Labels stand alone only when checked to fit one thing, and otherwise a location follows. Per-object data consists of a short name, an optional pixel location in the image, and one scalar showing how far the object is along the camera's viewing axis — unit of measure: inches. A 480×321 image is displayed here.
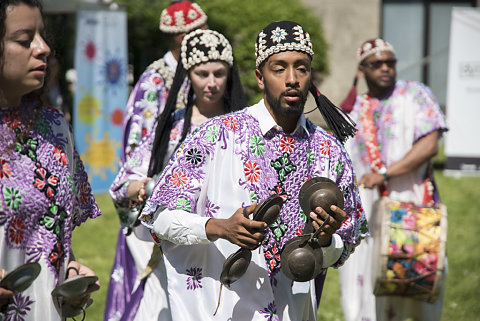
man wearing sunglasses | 501.7
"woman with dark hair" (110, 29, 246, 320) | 391.2
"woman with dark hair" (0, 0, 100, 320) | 239.0
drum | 455.2
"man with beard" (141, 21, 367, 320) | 277.4
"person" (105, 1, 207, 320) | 440.1
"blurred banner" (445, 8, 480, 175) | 1018.1
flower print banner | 966.4
